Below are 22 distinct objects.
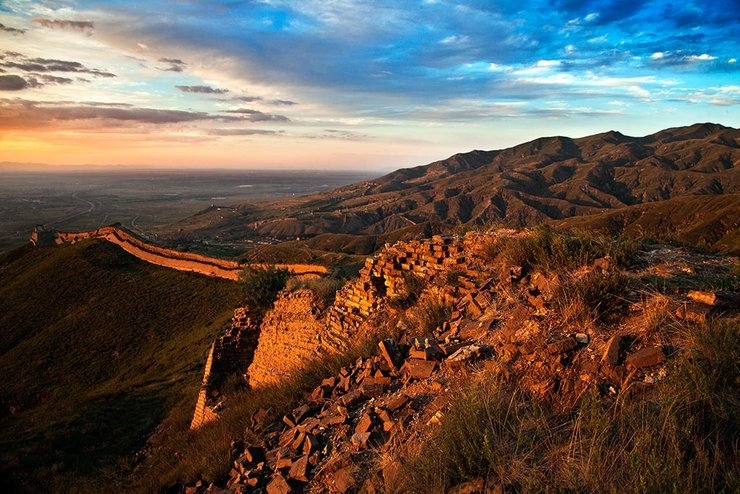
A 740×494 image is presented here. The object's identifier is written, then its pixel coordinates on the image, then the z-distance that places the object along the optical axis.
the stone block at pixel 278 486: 4.41
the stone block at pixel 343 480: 3.93
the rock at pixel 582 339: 4.54
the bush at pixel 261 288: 14.38
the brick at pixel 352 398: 5.51
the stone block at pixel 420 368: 5.25
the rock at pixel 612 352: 4.09
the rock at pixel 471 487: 3.14
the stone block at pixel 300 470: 4.47
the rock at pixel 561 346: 4.39
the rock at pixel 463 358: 4.93
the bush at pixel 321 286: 12.16
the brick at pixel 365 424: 4.64
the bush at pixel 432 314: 7.07
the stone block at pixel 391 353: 5.91
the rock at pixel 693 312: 4.37
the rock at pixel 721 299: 4.49
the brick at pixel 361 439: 4.44
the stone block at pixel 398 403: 4.74
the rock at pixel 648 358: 3.98
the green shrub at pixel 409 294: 8.87
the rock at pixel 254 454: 5.50
